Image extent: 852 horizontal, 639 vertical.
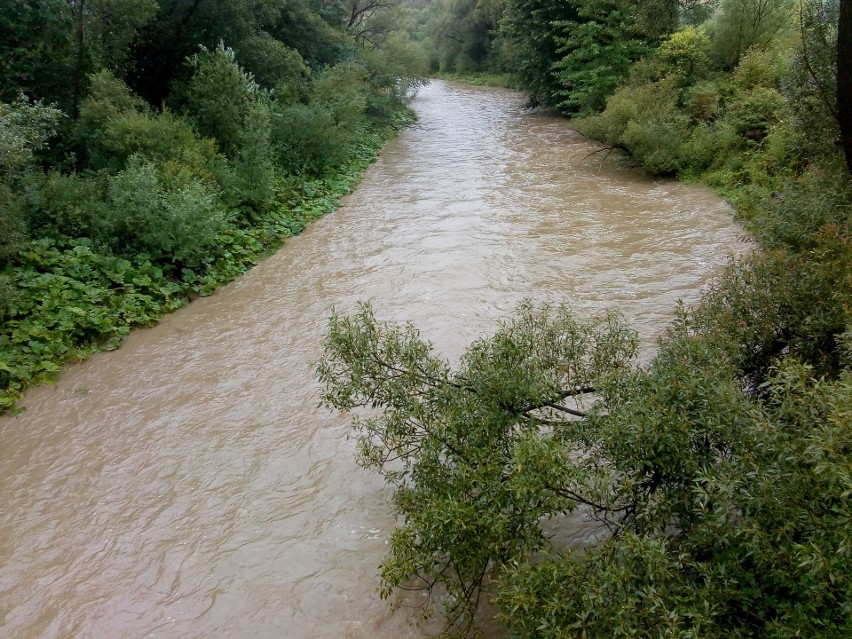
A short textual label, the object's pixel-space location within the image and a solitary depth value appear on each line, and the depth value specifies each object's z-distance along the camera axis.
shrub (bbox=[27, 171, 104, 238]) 9.37
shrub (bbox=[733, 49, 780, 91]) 14.22
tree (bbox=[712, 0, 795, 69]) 15.70
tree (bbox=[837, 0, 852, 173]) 6.69
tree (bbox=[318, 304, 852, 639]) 2.96
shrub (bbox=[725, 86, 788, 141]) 13.14
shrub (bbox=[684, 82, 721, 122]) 14.96
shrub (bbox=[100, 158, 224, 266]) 9.69
